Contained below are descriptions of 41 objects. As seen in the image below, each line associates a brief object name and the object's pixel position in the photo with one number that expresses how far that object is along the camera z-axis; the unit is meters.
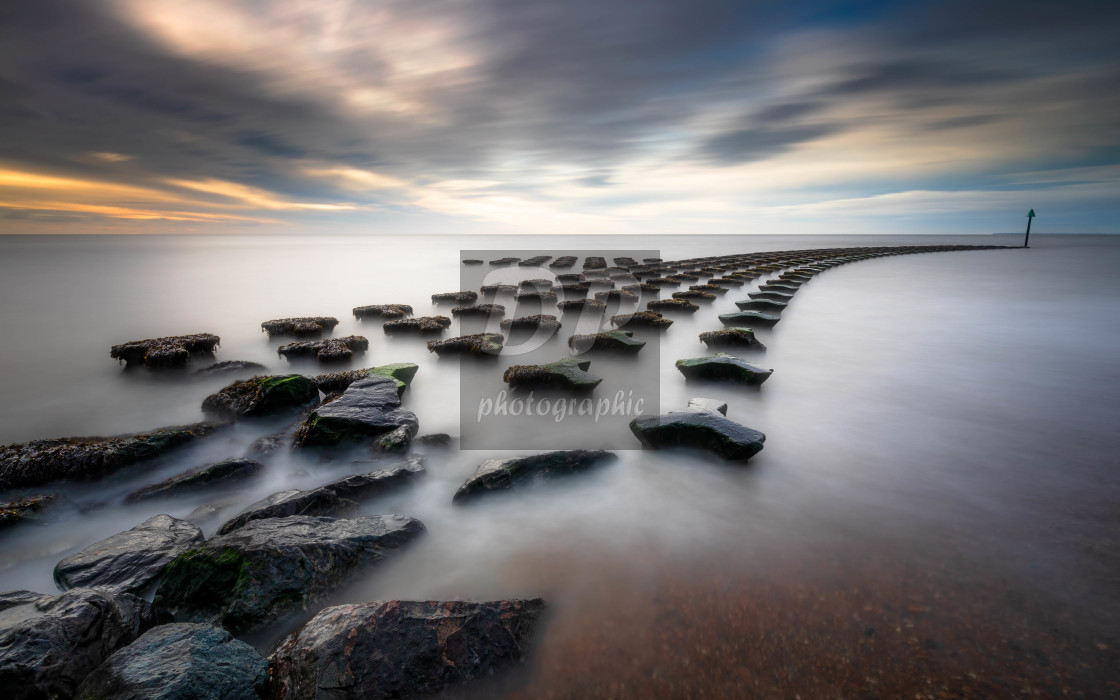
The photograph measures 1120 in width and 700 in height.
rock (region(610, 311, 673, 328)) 7.00
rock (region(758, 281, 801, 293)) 10.97
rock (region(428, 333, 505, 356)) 5.45
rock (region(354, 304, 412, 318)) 8.13
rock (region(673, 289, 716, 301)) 9.84
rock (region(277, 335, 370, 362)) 5.41
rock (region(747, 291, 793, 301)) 9.58
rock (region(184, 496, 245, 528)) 2.50
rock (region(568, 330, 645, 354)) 5.52
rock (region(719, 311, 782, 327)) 7.19
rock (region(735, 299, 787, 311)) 8.52
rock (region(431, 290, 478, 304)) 9.85
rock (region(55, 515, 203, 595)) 1.95
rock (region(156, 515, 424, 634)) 1.76
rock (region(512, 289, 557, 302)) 9.67
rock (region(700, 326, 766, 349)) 5.86
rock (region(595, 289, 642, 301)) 9.55
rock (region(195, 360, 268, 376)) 5.02
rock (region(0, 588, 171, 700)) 1.37
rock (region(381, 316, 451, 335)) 6.82
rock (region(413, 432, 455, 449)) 3.29
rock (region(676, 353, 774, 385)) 4.36
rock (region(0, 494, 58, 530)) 2.36
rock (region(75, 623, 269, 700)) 1.32
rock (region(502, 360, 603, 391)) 4.18
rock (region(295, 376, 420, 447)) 3.24
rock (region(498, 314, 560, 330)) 6.79
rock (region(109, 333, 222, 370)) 5.14
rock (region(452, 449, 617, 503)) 2.64
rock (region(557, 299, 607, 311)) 8.37
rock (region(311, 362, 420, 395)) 4.27
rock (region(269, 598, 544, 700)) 1.45
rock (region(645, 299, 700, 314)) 8.45
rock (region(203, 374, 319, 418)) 3.77
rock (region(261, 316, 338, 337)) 6.83
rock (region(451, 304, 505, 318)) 7.98
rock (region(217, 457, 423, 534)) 2.29
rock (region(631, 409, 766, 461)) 2.92
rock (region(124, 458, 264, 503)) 2.70
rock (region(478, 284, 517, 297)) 11.05
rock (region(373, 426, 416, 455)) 3.13
